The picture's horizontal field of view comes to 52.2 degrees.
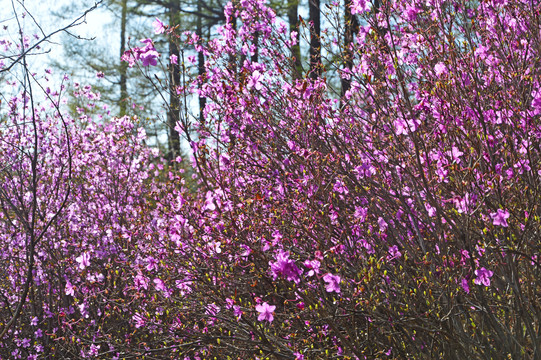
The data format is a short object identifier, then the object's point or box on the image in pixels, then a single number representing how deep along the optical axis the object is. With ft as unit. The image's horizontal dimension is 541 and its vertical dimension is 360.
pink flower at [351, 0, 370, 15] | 13.23
